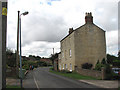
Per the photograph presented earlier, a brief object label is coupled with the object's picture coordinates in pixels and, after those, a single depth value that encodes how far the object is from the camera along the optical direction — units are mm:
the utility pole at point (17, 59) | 15519
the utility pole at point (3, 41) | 6951
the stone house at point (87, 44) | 23131
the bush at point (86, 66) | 22311
